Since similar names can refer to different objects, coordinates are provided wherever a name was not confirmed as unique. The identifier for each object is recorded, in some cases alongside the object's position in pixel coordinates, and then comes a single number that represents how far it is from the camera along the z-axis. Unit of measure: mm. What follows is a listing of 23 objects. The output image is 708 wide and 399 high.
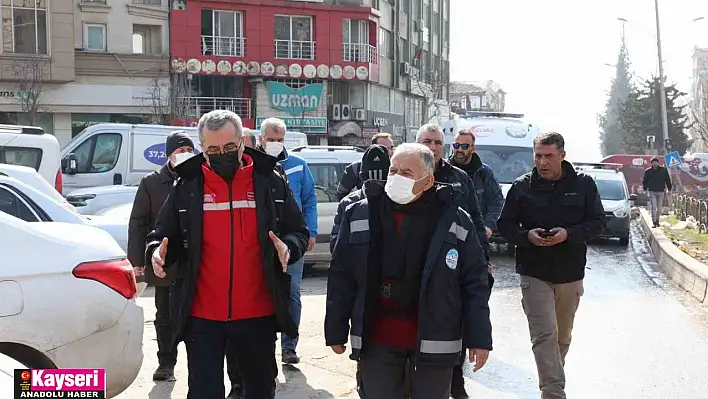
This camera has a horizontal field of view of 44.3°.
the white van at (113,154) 17891
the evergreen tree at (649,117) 57969
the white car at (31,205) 8164
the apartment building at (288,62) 40344
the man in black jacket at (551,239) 5832
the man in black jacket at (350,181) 7695
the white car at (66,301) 4551
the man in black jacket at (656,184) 21719
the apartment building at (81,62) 35656
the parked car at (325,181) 13172
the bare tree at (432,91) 56494
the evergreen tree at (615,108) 99188
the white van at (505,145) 17078
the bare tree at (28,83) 35156
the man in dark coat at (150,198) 6223
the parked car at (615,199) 18469
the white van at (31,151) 13414
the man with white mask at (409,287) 4117
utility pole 34969
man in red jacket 4395
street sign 26741
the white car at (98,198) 13703
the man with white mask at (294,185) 7016
